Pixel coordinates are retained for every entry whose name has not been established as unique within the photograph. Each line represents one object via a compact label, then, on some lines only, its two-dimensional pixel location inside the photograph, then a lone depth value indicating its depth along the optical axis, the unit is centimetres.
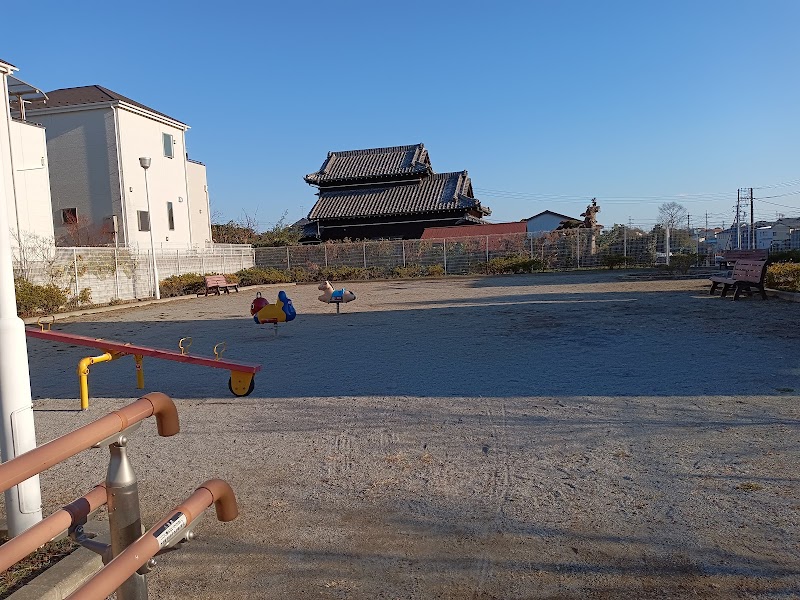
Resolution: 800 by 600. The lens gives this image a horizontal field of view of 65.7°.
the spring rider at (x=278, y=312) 1076
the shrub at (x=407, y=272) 3114
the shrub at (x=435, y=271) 3080
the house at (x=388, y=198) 3600
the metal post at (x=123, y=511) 186
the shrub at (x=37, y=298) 1600
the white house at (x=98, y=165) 2745
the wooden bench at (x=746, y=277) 1344
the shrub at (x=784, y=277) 1392
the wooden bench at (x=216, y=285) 2344
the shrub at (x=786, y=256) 2176
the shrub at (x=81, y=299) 1822
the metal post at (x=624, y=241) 3034
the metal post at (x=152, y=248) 1944
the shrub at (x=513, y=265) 2969
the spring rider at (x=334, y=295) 1366
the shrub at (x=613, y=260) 2961
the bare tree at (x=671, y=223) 3083
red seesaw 611
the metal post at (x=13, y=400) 312
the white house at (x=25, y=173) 2002
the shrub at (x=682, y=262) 2376
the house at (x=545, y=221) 6600
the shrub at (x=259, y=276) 2953
